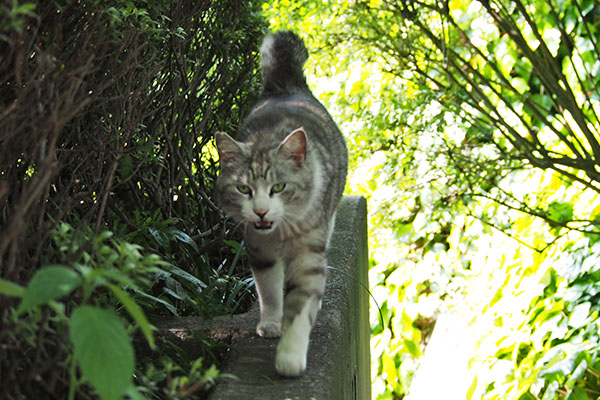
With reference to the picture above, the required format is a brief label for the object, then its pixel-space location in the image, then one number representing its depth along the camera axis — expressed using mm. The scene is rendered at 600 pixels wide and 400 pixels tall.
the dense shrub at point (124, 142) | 1005
